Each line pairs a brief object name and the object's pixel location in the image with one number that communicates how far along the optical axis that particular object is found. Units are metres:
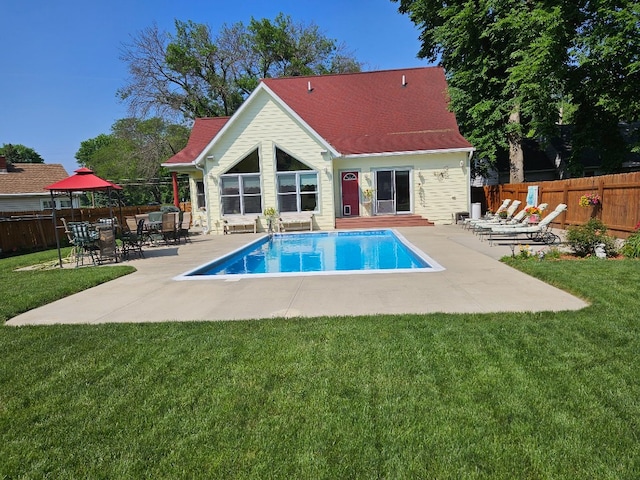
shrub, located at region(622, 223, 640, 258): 8.25
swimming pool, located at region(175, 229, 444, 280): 9.37
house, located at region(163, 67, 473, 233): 17.91
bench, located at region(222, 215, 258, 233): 18.25
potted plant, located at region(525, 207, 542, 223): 12.33
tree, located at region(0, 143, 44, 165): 66.31
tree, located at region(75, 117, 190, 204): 33.22
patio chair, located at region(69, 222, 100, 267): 10.84
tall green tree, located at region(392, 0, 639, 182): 15.41
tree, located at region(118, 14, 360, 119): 29.42
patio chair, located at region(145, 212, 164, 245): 14.26
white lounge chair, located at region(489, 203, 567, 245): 11.05
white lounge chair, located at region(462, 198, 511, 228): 15.45
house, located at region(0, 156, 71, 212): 27.27
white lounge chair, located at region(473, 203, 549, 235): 12.37
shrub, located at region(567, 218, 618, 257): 8.69
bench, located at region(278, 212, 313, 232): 18.05
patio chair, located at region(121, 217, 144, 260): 11.95
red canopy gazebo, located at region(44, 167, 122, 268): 10.67
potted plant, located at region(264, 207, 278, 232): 18.27
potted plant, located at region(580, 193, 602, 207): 11.84
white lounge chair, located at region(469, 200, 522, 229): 13.62
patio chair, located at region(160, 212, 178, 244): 14.16
